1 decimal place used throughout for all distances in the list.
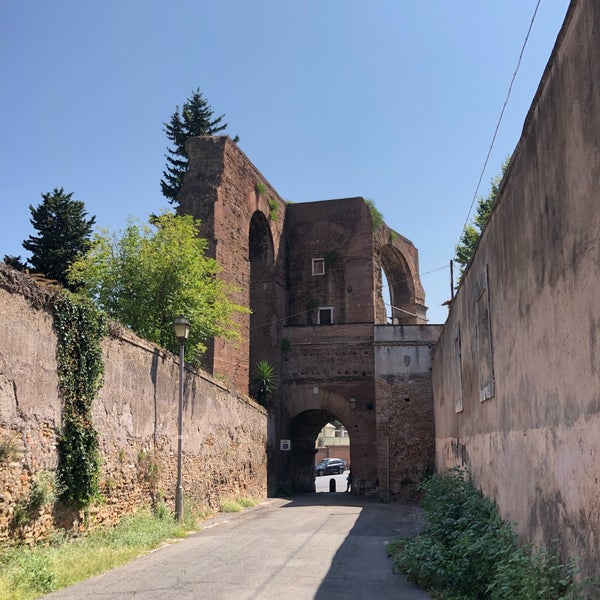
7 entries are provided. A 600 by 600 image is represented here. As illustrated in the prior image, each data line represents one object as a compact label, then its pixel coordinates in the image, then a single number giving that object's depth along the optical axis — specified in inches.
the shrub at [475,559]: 184.9
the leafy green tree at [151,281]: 565.6
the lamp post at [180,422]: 482.9
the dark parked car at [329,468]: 1951.3
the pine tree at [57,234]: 964.6
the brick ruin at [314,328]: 901.8
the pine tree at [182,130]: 1349.7
